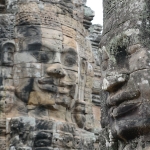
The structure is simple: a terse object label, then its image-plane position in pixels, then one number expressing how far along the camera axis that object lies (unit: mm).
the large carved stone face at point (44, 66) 10469
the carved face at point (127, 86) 3602
